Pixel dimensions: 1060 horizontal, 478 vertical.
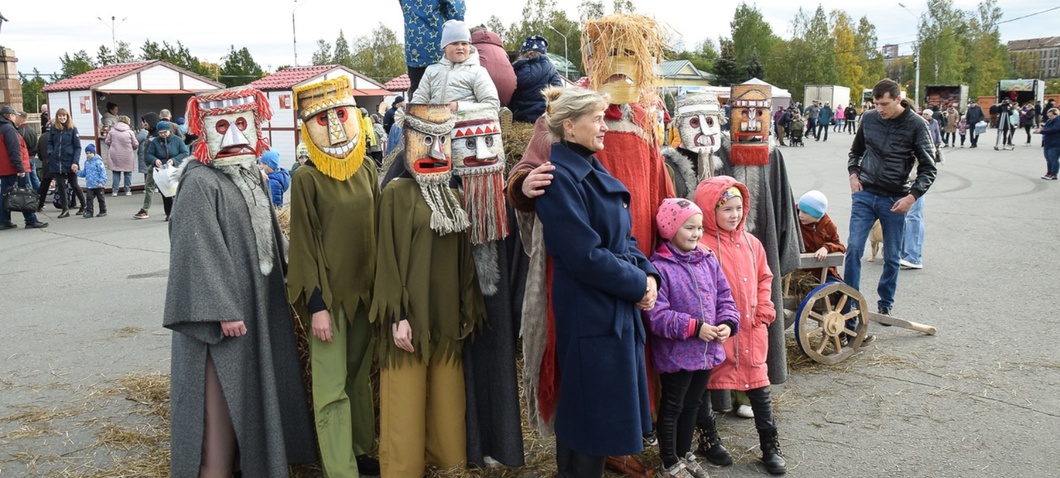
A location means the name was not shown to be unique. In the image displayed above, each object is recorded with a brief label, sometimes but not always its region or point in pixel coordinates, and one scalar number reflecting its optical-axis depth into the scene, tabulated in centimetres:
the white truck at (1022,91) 4194
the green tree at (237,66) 4191
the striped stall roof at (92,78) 1834
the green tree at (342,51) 6562
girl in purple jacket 361
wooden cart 540
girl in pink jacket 400
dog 897
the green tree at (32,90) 4309
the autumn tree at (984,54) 6620
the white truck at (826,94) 4706
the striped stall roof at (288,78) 2003
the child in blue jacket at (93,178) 1320
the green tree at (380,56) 5925
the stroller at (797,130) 2953
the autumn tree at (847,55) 6469
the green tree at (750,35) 7200
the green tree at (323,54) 6474
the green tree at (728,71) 5828
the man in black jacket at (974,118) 2725
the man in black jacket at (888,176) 607
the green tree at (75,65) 4406
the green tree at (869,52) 6925
